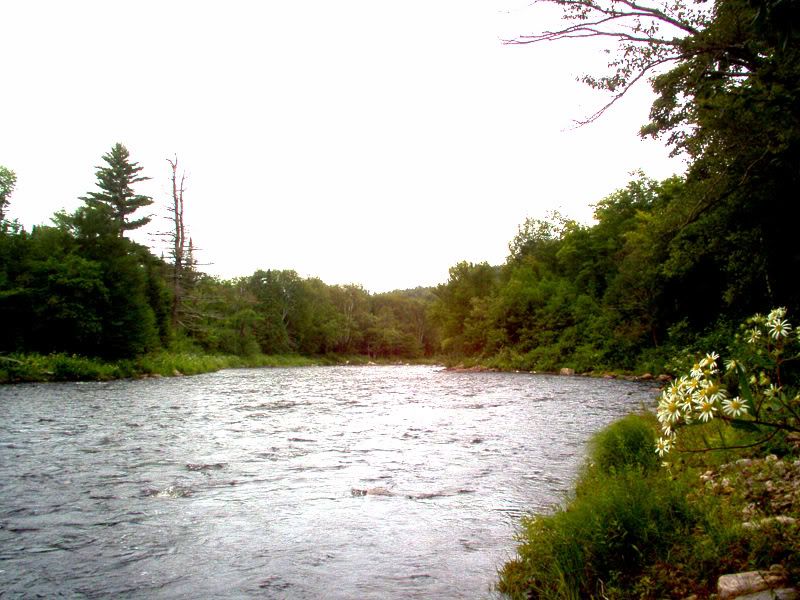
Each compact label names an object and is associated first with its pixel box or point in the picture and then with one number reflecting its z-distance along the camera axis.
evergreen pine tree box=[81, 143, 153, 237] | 49.52
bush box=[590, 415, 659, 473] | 6.48
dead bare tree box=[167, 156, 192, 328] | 39.41
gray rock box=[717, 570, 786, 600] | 3.03
